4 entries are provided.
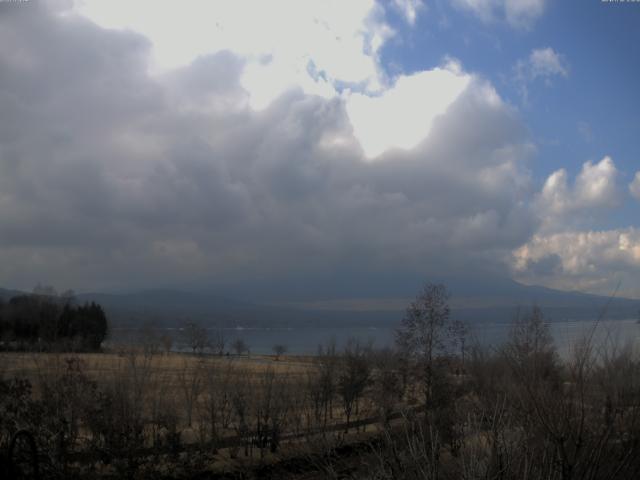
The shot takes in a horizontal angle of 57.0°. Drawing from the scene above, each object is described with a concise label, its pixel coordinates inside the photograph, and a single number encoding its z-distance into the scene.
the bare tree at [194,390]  25.44
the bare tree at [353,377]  31.66
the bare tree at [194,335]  104.96
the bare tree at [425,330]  30.88
